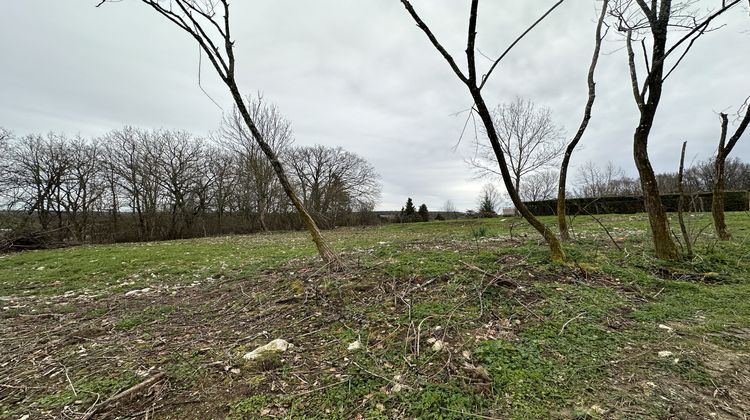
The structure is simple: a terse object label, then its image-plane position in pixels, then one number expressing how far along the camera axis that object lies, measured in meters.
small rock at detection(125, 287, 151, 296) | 4.71
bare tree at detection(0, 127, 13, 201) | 19.41
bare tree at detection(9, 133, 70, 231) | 20.83
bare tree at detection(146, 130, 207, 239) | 26.00
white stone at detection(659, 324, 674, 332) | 2.37
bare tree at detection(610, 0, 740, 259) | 4.16
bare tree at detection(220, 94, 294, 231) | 23.73
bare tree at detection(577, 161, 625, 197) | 35.11
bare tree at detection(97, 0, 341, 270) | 4.73
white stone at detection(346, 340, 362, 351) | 2.33
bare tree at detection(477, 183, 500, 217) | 29.91
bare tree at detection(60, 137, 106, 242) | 22.88
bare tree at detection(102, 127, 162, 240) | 24.59
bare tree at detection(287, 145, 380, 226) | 31.03
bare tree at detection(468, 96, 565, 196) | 21.44
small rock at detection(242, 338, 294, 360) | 2.29
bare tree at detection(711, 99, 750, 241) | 5.66
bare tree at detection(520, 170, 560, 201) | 38.59
